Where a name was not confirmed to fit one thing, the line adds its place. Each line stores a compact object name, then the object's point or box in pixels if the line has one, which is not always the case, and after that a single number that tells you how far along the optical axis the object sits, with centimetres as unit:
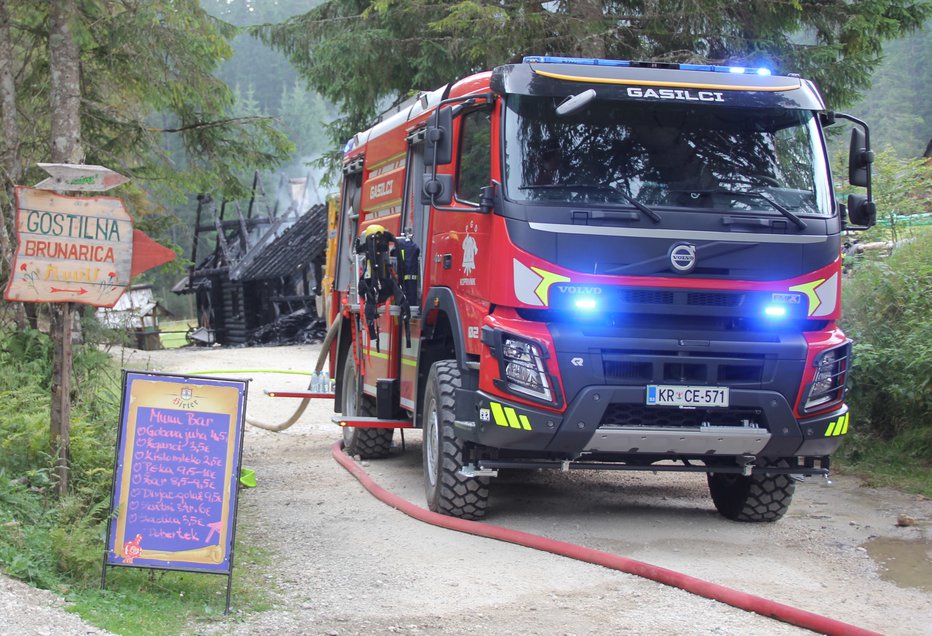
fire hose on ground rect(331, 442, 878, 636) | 569
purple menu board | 599
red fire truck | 760
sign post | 709
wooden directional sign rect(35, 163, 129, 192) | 716
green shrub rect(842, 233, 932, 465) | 1062
